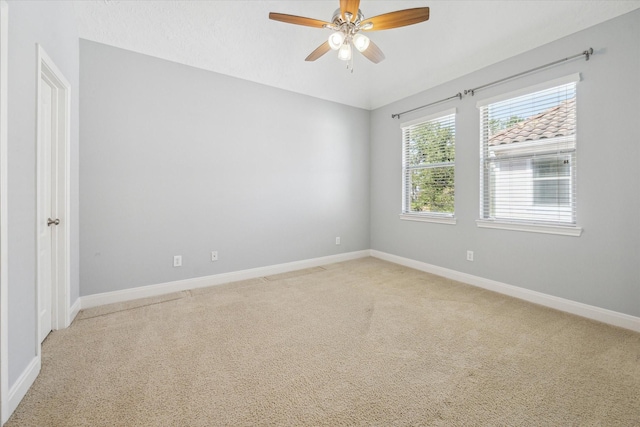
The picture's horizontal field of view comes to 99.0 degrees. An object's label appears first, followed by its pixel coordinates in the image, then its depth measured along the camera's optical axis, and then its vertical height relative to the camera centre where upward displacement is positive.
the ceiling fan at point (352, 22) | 2.04 +1.48
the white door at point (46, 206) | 2.14 +0.03
